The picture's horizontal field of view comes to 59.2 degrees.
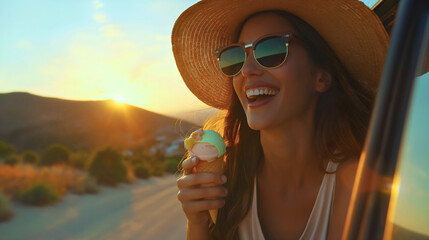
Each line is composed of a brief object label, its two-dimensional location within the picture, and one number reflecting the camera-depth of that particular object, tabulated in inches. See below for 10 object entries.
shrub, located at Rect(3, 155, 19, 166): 671.6
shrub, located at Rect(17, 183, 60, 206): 417.7
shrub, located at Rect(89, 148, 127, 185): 600.1
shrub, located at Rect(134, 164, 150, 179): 696.4
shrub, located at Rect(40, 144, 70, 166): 715.4
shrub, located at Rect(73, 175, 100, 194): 499.2
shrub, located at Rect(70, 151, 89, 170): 681.5
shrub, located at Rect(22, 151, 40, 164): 712.0
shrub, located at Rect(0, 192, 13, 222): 358.9
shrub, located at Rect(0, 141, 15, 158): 783.7
